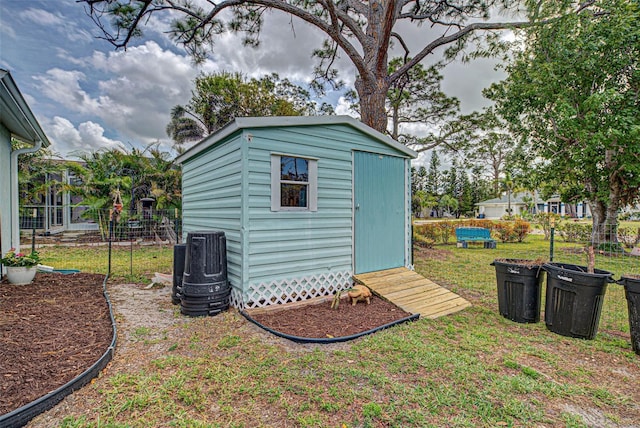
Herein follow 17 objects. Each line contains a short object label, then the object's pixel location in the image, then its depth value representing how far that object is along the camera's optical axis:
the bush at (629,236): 11.31
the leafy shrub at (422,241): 11.76
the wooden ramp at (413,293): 4.57
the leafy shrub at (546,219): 14.28
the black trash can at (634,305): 3.16
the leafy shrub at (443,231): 13.38
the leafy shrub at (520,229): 14.13
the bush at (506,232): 14.19
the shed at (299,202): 4.28
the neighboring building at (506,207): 34.31
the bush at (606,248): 10.59
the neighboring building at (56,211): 13.30
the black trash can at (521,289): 4.05
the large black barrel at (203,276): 4.13
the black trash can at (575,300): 3.45
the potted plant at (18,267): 5.20
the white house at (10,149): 4.67
